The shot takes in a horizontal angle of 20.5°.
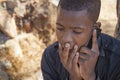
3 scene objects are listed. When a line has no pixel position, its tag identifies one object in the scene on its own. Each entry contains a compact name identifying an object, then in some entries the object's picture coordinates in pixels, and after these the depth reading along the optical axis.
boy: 2.04
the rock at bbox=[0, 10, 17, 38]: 4.65
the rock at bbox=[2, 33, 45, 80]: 4.29
